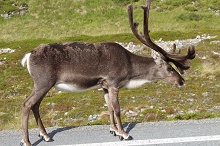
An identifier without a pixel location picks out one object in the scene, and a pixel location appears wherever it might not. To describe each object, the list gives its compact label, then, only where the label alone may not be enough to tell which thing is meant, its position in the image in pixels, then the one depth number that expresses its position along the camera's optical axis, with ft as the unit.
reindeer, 27.02
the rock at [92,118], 47.71
